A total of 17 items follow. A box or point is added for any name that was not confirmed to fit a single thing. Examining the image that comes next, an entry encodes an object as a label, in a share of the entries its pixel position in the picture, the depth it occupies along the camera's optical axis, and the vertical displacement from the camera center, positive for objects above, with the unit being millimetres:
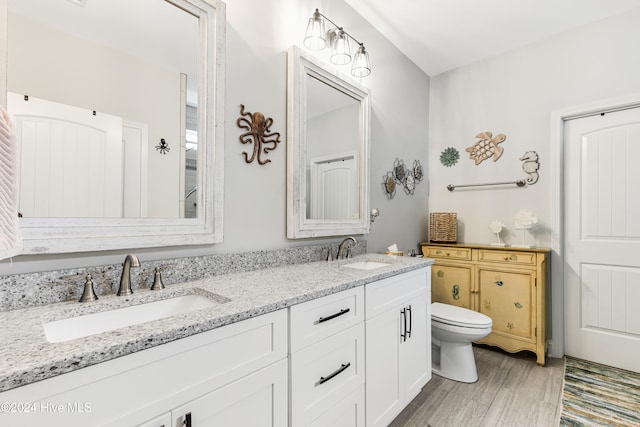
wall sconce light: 1805 +1093
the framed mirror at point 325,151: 1739 +418
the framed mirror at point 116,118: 974 +358
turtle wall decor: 2826 +646
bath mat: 1703 -1144
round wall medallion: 3070 +598
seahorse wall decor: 2635 +435
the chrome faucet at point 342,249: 1969 -226
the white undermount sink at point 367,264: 1923 -320
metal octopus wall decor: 1525 +420
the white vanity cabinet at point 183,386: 591 -404
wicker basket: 2883 -115
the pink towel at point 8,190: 646 +53
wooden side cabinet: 2346 -606
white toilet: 2033 -852
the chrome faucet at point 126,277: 1055 -220
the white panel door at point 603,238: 2260 -178
